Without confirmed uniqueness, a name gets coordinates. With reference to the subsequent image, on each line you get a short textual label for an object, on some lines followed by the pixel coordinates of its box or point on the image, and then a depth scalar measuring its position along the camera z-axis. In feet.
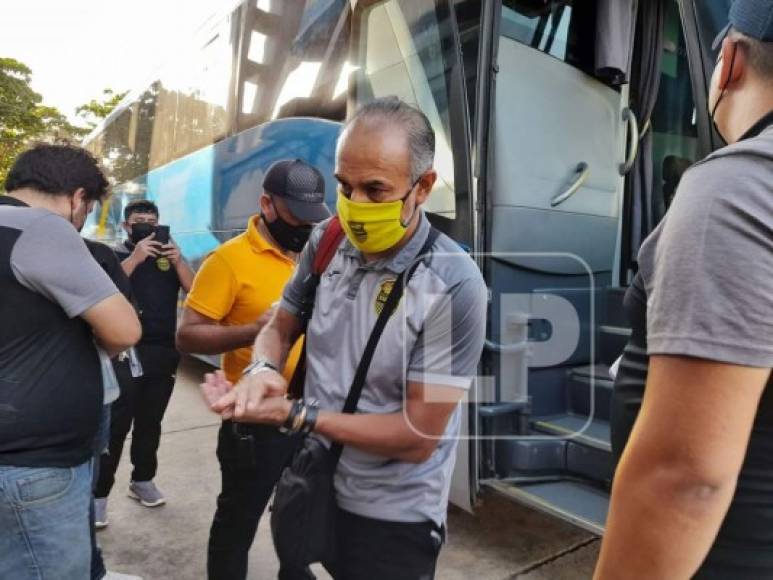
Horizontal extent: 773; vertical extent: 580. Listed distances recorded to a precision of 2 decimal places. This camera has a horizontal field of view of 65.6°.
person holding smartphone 12.02
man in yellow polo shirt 7.45
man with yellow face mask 4.79
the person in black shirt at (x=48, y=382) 5.51
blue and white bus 9.67
